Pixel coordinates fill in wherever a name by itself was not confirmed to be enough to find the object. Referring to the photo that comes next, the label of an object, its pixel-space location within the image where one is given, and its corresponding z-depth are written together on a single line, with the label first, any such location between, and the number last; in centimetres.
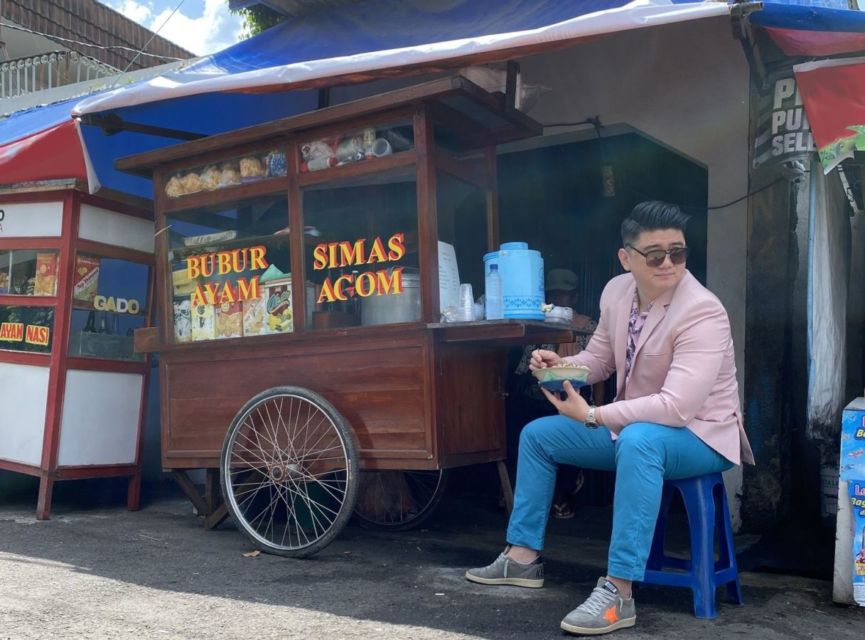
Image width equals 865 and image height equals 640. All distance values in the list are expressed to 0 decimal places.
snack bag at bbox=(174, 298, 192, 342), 490
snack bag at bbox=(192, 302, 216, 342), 478
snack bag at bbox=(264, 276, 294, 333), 450
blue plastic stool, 312
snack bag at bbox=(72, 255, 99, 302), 540
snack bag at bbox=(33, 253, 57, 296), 541
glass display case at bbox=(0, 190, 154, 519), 529
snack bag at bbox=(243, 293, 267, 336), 459
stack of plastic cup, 404
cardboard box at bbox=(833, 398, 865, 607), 323
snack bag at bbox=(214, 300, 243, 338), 468
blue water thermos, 393
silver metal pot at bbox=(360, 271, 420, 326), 420
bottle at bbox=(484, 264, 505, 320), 399
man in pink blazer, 301
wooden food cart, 404
